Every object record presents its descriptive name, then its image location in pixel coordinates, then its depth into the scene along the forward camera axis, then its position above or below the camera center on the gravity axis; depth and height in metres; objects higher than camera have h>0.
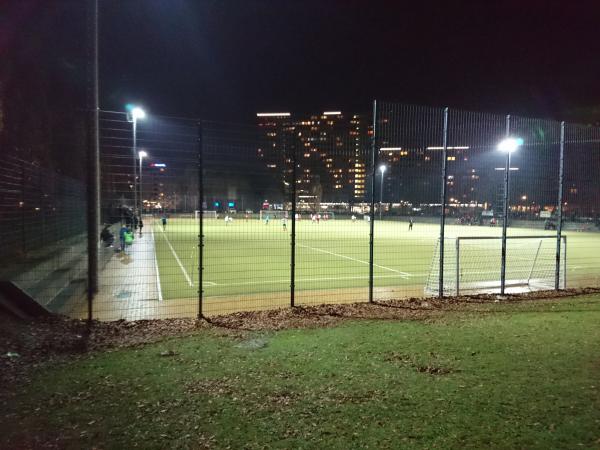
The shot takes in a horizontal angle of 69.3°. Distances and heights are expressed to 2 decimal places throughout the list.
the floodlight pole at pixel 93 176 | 8.06 +0.52
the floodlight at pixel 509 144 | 11.03 +1.74
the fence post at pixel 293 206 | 8.91 -0.01
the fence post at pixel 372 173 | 9.35 +0.74
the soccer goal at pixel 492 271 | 11.65 -2.29
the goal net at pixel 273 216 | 16.18 -0.39
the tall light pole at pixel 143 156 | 9.43 +1.05
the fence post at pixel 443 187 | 9.96 +0.48
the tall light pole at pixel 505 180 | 10.64 +0.74
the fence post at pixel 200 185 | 8.20 +0.37
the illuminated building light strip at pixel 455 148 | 10.87 +1.54
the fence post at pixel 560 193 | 11.36 +0.43
